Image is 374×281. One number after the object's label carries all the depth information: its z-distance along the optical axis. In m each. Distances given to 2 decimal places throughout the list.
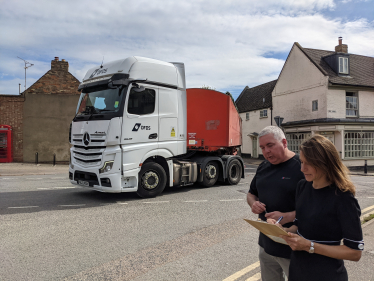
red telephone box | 19.69
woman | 1.86
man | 2.49
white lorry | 7.76
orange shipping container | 10.70
